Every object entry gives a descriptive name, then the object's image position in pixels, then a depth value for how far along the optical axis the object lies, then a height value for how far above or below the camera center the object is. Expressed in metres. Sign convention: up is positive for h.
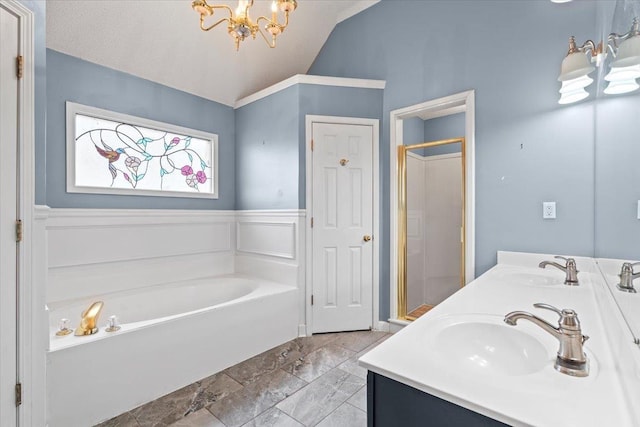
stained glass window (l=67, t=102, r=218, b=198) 2.41 +0.52
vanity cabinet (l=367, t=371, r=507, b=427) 0.59 -0.43
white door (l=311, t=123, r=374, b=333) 2.80 -0.15
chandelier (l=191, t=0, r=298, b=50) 1.66 +1.14
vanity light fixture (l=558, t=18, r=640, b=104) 0.84 +0.63
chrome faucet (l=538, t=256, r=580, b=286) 1.48 -0.31
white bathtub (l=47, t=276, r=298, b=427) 1.53 -0.86
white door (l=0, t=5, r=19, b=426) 1.29 +0.00
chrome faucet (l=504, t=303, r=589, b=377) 0.67 -0.32
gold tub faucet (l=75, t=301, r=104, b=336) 1.66 -0.64
